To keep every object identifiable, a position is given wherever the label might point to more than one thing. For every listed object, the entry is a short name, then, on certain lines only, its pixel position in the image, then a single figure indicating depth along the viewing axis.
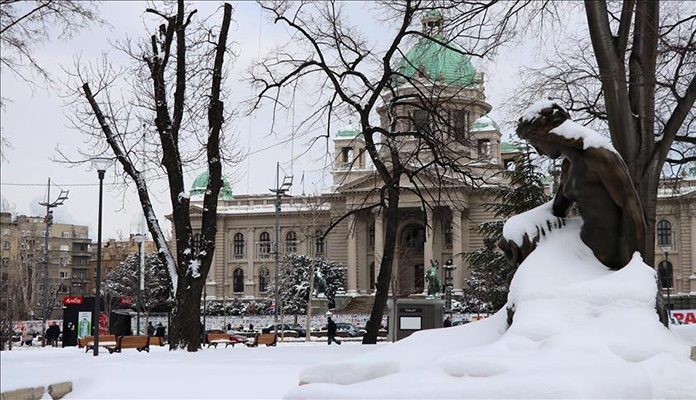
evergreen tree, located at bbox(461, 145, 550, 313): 33.88
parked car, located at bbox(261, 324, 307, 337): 56.18
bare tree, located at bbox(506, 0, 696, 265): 14.88
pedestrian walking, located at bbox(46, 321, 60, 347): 40.08
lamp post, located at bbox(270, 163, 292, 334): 48.58
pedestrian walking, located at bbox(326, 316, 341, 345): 37.06
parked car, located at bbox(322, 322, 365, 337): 52.88
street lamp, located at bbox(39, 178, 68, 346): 50.59
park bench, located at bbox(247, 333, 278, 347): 34.97
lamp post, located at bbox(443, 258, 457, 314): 56.69
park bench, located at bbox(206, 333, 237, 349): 34.47
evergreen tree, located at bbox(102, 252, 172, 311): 79.25
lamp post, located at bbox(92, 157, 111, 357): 21.84
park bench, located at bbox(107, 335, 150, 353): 24.89
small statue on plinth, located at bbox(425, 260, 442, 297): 55.19
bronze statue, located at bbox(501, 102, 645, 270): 8.38
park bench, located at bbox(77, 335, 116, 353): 26.70
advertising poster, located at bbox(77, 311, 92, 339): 34.62
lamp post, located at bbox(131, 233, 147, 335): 44.09
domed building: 81.81
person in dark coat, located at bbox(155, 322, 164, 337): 38.49
